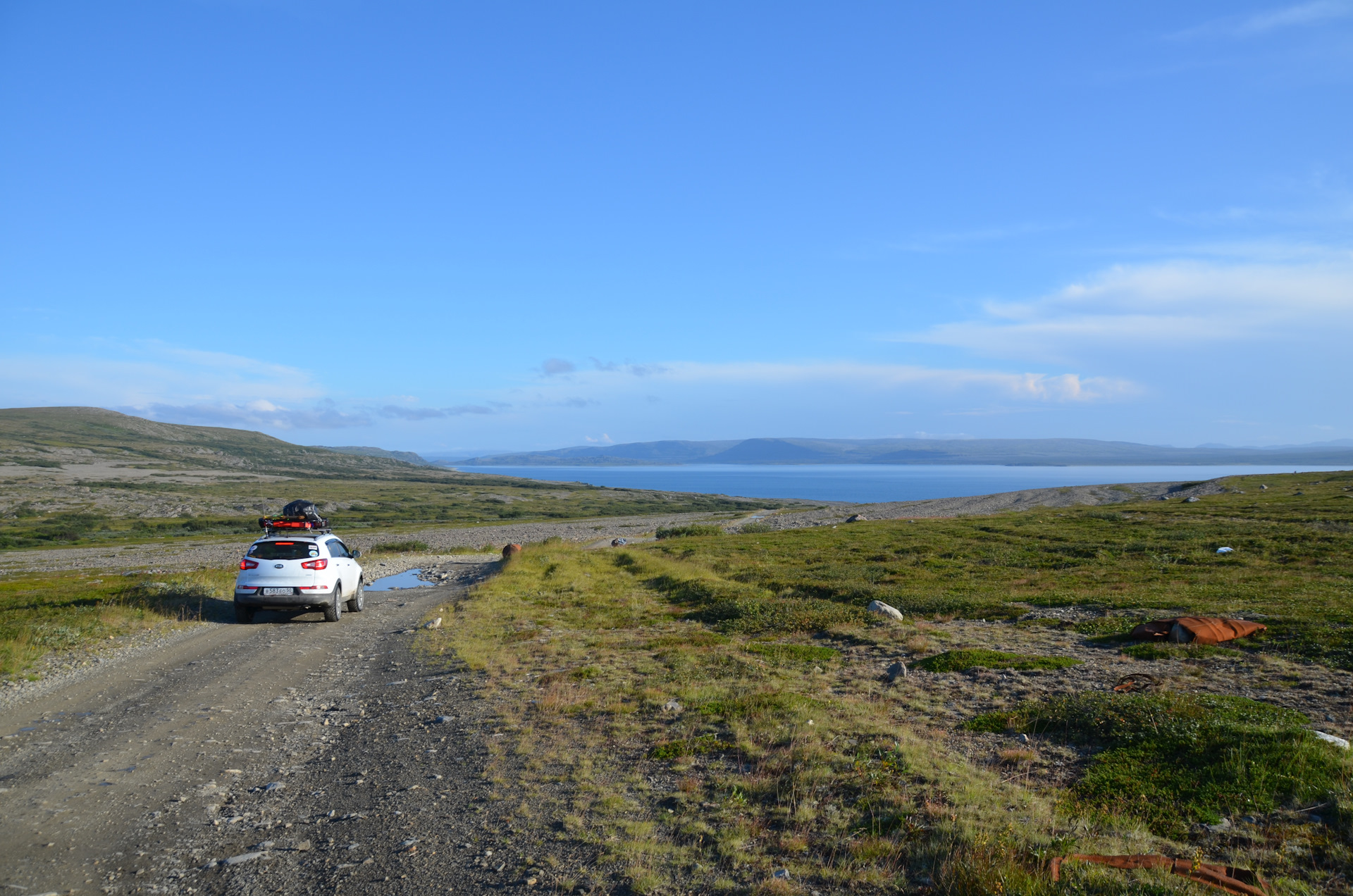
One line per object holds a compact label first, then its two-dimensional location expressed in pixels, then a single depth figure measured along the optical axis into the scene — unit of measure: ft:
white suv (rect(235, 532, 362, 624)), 67.62
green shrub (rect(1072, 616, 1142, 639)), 52.90
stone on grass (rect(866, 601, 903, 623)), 64.59
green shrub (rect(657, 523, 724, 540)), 247.09
